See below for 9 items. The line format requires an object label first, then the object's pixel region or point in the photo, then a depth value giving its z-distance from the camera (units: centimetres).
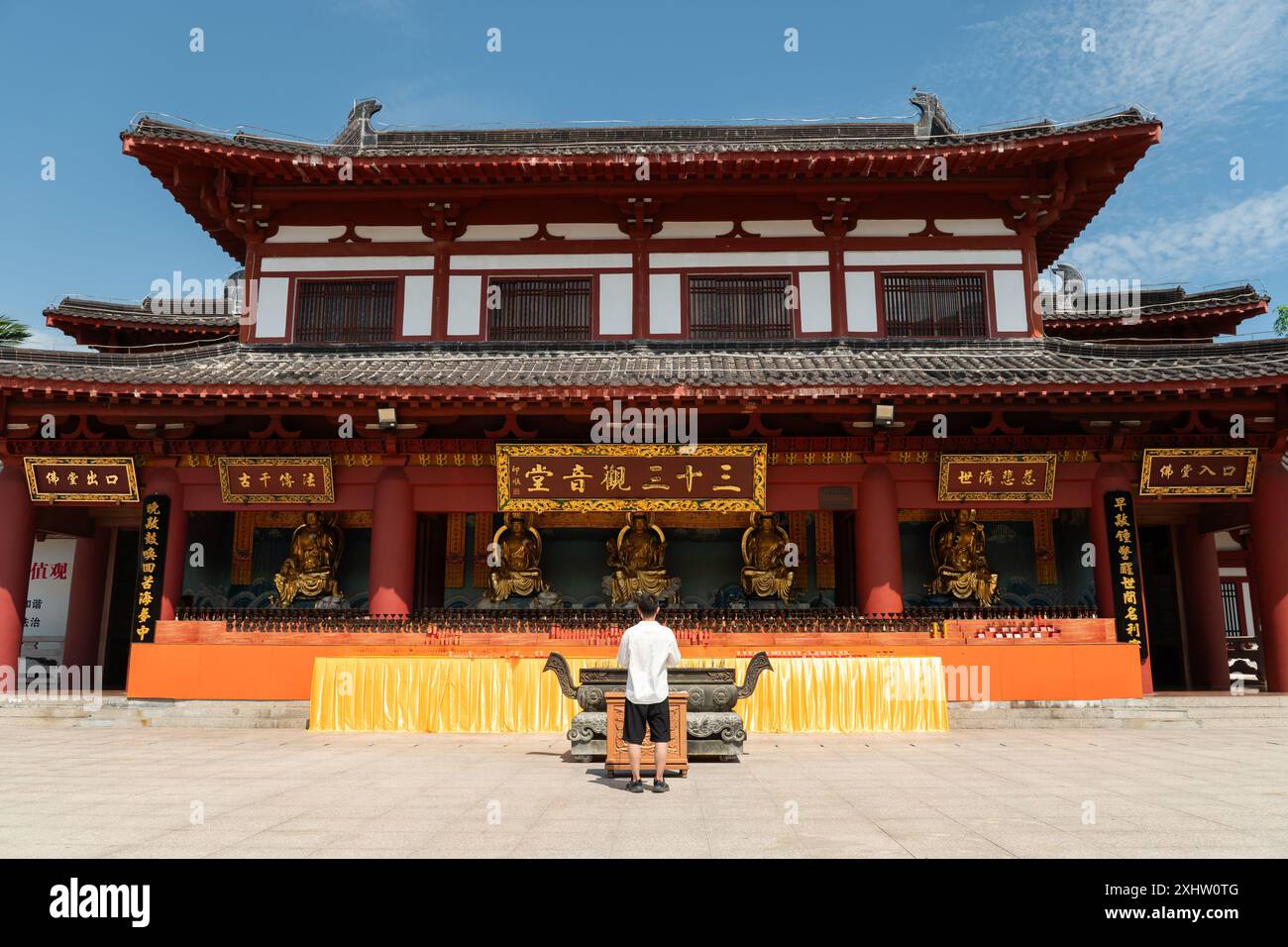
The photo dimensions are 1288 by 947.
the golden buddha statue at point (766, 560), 1543
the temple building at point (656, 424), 1255
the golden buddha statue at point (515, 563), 1527
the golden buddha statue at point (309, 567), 1517
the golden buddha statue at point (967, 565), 1502
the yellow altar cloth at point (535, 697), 1055
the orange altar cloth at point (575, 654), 1204
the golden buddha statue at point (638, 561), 1516
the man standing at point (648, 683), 673
